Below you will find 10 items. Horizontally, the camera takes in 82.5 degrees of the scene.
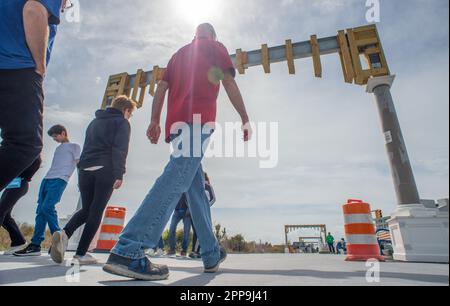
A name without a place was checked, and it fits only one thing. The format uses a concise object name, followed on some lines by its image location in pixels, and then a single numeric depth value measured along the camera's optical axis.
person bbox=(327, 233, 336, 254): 19.69
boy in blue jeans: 3.54
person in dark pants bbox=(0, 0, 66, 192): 1.34
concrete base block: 3.53
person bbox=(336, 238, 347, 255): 17.89
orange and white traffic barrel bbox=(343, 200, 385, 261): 3.55
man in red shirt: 1.56
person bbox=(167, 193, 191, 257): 5.05
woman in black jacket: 2.34
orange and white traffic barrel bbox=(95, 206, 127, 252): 5.44
